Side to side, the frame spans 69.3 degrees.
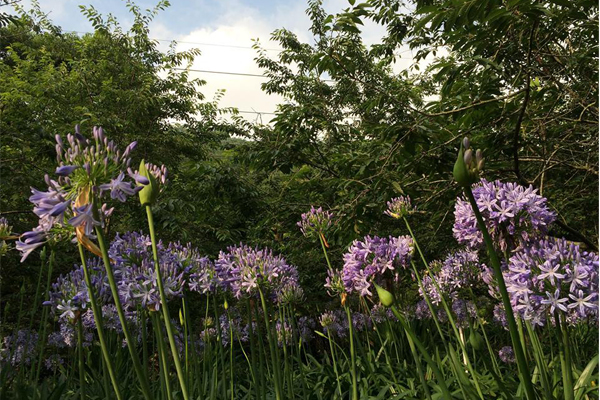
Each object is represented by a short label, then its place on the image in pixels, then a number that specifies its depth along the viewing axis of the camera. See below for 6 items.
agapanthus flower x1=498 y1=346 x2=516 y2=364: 3.93
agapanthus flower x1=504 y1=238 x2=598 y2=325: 1.61
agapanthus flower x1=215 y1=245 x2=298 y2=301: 2.22
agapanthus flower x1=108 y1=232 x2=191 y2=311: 1.78
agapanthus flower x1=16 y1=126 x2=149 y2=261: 1.04
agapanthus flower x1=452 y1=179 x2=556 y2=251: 1.79
